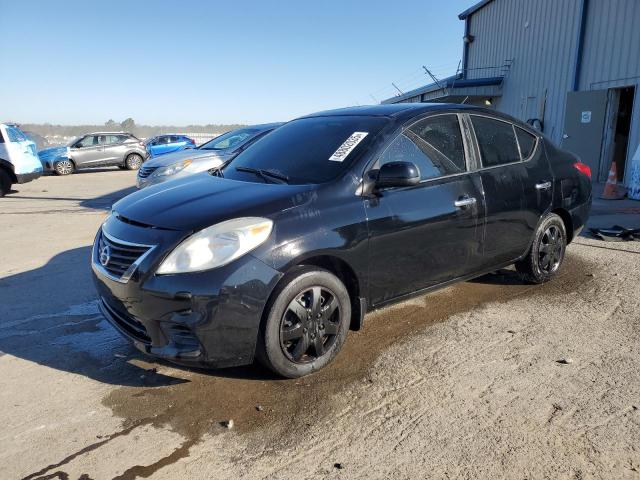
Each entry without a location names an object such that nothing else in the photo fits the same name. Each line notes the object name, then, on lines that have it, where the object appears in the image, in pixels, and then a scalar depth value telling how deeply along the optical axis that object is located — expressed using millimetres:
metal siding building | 11734
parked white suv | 12625
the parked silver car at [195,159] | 8477
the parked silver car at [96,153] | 19312
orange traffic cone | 10312
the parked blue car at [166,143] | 22422
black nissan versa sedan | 2883
